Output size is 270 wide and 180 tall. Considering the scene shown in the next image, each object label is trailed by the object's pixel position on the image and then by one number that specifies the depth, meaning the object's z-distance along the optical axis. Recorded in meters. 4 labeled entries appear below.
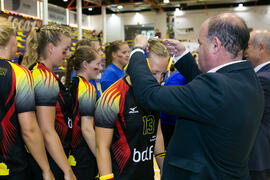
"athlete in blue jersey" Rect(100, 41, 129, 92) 2.98
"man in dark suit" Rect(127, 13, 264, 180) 0.97
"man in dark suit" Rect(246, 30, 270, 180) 1.62
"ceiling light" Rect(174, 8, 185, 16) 17.52
